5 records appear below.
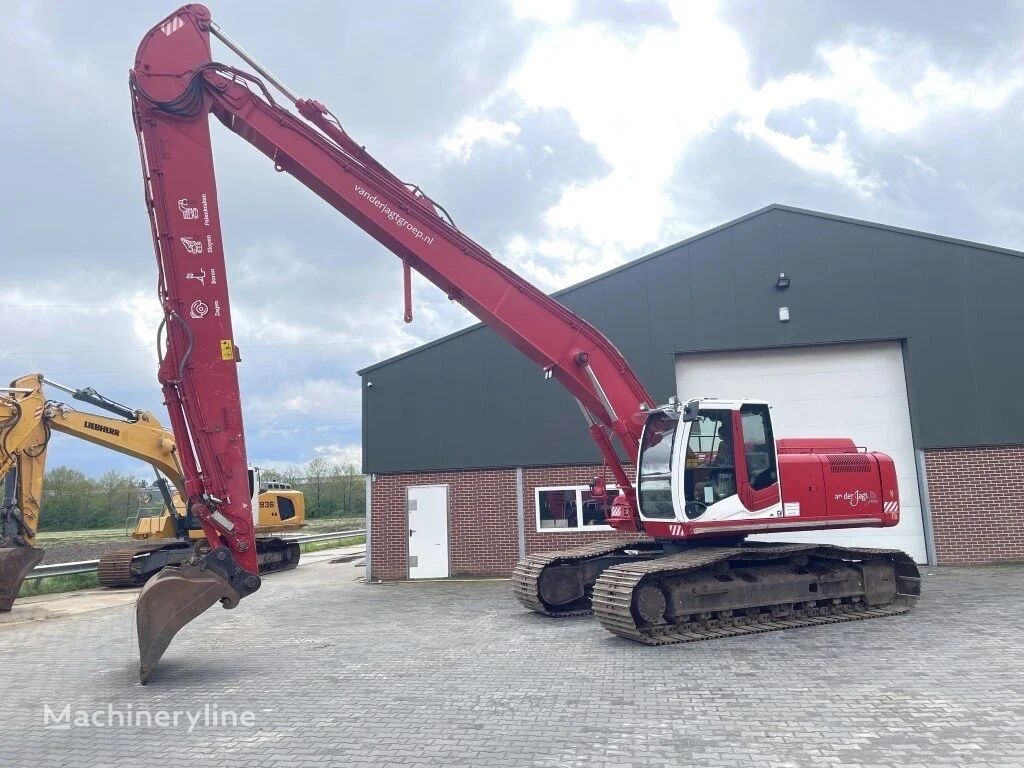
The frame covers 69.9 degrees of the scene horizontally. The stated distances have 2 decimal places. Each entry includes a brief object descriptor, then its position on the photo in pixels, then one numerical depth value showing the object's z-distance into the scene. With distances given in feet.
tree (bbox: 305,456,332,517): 179.29
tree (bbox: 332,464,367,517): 181.06
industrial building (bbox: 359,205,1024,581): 47.80
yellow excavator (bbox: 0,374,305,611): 45.47
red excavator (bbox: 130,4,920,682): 24.84
